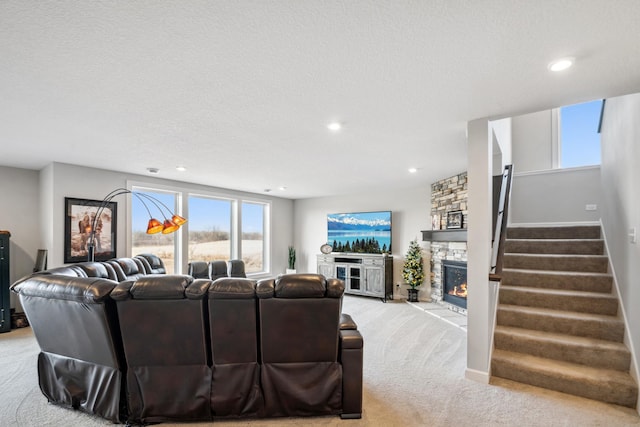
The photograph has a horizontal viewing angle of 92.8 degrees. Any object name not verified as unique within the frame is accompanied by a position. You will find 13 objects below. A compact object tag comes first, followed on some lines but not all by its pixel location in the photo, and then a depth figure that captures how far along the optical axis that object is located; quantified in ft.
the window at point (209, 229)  21.26
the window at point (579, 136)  16.25
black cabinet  13.92
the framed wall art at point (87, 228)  15.03
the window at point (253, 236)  24.99
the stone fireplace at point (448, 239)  17.39
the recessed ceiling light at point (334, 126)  9.68
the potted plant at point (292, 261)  27.63
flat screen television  23.21
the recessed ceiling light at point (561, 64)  6.11
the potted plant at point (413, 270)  20.40
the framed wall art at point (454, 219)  17.51
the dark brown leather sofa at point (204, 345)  7.02
